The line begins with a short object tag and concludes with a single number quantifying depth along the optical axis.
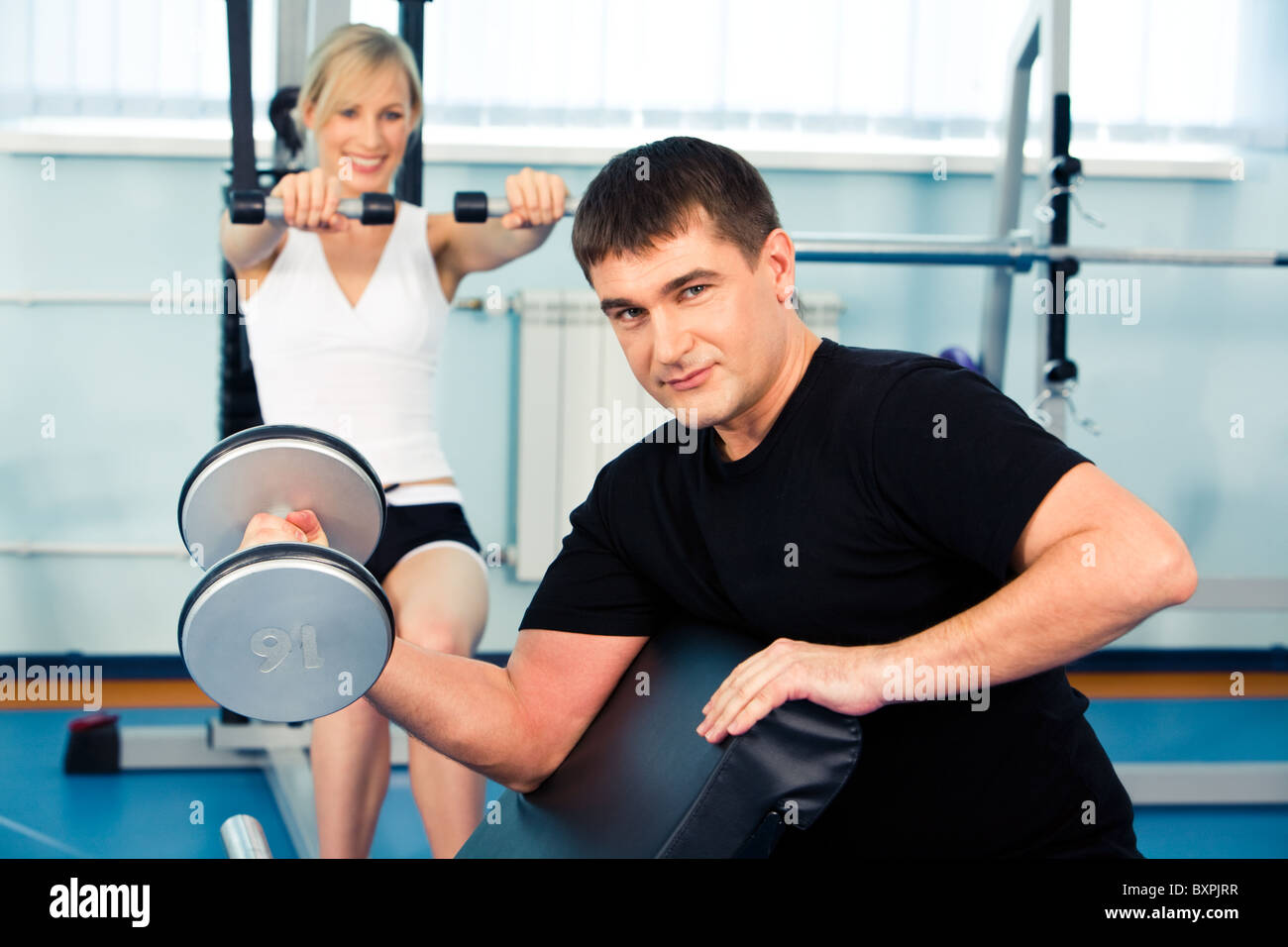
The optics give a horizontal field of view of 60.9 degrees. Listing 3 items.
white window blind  3.12
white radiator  3.13
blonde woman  1.70
